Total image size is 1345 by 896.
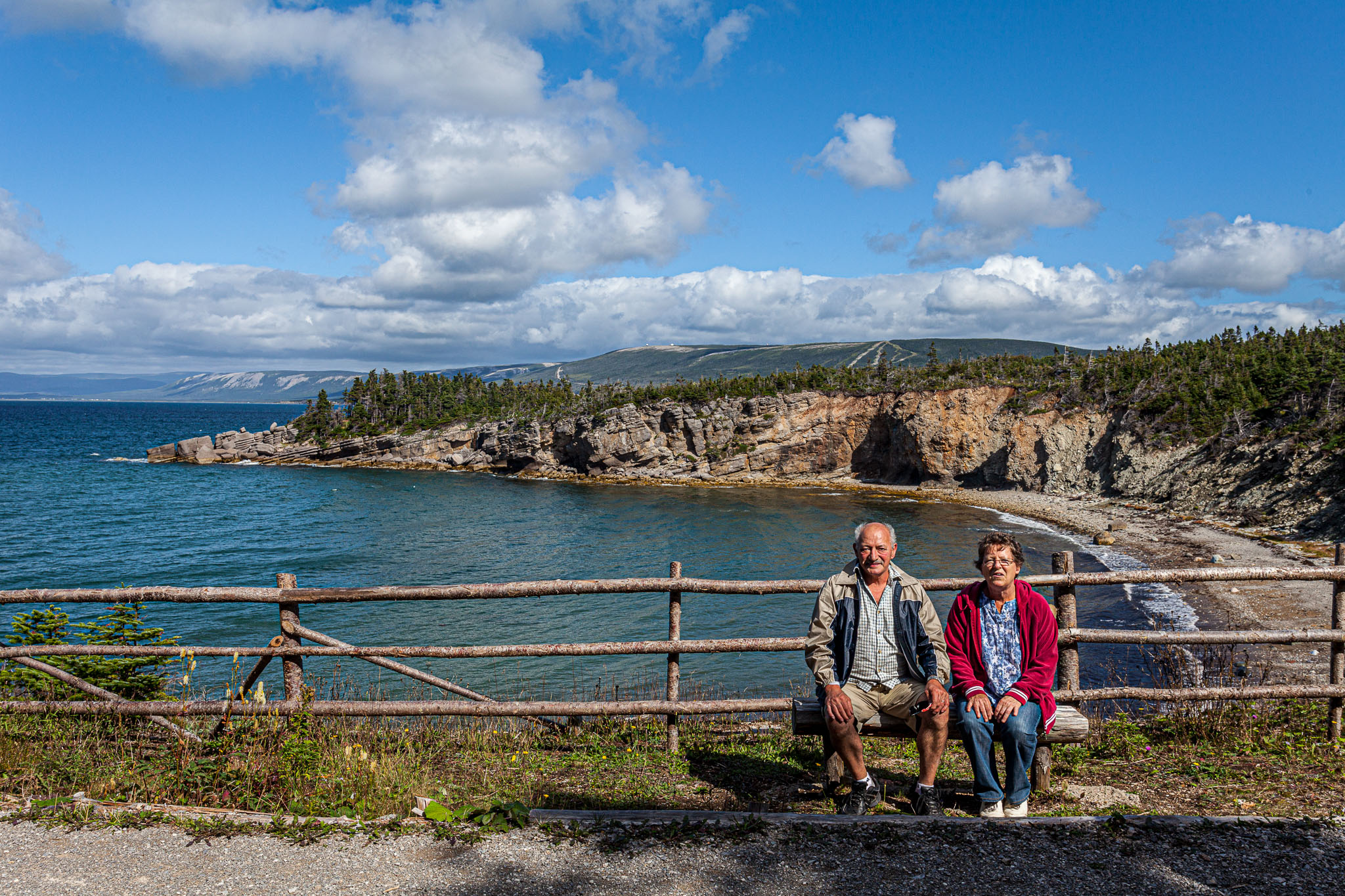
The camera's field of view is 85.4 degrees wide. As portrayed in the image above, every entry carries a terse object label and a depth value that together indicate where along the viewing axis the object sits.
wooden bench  4.97
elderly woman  4.80
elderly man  4.86
